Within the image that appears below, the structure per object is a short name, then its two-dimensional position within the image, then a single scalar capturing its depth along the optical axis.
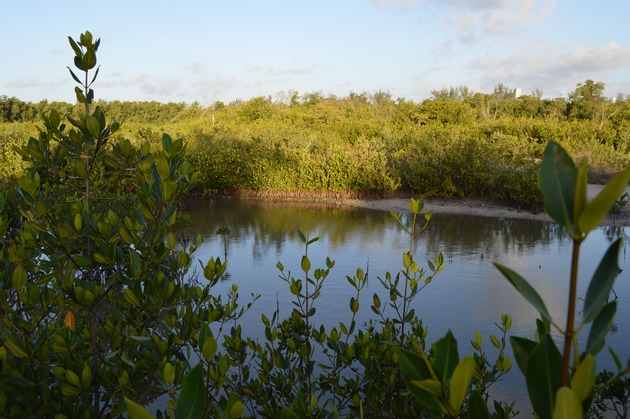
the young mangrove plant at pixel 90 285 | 1.92
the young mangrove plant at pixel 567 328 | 0.61
